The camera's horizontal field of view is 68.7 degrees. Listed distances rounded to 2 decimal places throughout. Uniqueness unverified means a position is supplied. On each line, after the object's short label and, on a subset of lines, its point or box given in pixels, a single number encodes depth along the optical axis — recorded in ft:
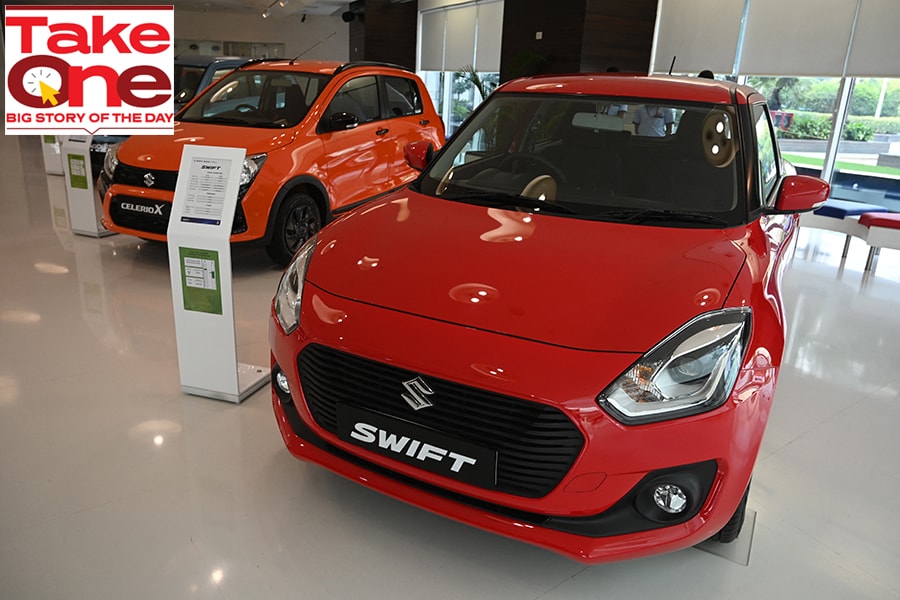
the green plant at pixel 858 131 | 23.38
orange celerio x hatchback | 13.30
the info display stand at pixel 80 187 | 15.62
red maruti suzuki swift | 4.82
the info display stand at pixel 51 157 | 24.82
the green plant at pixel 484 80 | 28.74
